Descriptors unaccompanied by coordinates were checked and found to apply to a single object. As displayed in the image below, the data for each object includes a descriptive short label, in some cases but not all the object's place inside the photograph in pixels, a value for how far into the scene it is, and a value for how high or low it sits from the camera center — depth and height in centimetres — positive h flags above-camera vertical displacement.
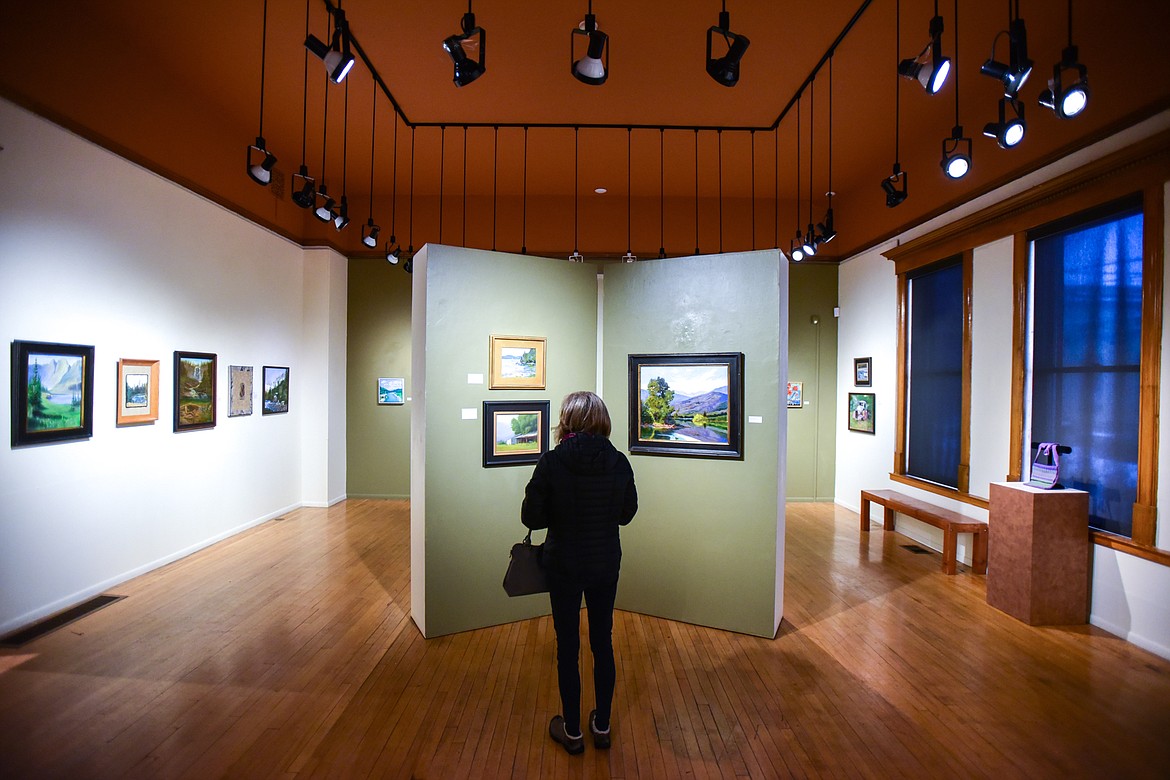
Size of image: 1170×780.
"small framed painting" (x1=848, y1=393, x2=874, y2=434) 701 -33
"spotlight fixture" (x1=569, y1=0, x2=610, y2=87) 311 +203
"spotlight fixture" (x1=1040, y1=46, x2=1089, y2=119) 298 +180
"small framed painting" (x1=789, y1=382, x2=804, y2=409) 796 -11
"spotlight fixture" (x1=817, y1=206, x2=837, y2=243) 606 +192
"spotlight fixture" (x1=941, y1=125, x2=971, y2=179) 406 +179
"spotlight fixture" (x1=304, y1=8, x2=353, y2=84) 310 +202
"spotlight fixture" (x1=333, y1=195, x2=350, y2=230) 543 +177
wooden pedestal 389 -127
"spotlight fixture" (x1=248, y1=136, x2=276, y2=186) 428 +181
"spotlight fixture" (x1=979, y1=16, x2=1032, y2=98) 279 +185
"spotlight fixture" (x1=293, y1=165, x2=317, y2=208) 470 +175
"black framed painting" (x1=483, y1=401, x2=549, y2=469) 373 -36
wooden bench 495 -134
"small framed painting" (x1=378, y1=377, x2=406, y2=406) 793 -13
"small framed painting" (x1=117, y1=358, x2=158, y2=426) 447 -11
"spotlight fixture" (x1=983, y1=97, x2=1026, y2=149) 349 +179
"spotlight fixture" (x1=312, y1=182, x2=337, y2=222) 514 +177
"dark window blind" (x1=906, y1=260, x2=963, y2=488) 559 +16
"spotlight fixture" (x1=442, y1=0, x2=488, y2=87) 304 +203
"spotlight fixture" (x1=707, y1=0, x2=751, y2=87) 301 +204
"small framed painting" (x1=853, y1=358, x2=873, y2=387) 706 +23
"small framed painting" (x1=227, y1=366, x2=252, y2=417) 596 -15
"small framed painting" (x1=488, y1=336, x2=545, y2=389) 377 +16
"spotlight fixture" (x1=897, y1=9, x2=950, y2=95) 302 +200
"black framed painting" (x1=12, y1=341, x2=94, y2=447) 363 -11
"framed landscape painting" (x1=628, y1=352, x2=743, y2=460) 369 -13
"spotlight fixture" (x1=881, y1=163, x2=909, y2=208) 466 +182
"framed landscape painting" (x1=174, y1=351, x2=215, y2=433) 516 -11
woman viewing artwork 231 -65
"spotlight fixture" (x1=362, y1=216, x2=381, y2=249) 609 +177
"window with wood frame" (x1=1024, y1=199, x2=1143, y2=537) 378 +32
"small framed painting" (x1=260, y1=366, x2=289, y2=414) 665 -13
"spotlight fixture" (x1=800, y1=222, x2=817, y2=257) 646 +185
